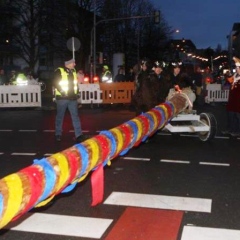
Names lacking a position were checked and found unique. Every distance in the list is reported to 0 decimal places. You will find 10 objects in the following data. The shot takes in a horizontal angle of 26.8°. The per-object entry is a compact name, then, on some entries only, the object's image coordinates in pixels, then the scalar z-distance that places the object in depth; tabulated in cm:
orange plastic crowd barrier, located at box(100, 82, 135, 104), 2281
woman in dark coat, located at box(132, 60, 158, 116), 1116
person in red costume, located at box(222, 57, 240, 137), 1224
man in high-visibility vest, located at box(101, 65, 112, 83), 2655
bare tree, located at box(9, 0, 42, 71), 3912
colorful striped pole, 390
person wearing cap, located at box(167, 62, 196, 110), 1173
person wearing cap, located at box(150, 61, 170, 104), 1119
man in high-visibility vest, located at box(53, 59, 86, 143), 1118
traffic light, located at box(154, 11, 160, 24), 3469
